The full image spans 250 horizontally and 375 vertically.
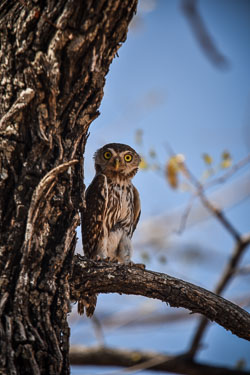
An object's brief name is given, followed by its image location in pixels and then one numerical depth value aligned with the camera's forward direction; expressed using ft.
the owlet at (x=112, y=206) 30.22
